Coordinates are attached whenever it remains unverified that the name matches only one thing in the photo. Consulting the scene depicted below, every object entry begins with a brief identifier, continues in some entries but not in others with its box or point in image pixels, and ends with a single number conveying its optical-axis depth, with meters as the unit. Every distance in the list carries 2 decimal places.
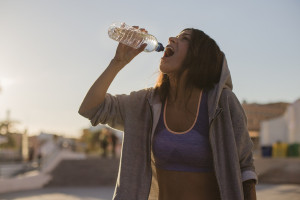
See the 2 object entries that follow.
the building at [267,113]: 35.42
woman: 1.93
